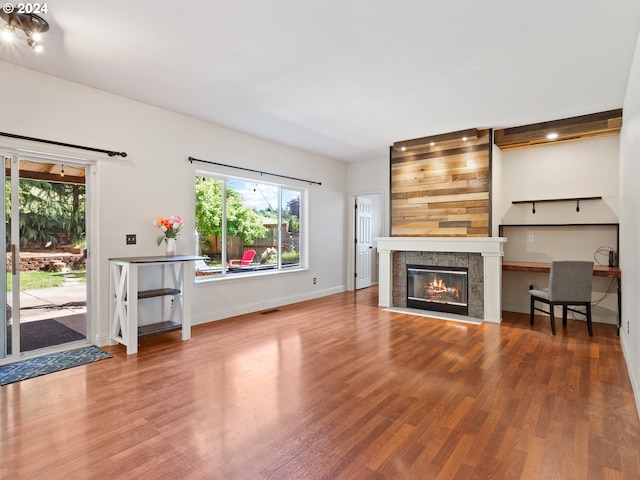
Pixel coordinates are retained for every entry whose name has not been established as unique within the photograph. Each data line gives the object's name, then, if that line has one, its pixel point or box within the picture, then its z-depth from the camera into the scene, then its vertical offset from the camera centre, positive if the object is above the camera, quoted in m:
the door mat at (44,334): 3.57 -1.07
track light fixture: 2.36 +1.50
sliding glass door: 3.27 -0.16
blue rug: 2.97 -1.18
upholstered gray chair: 4.13 -0.57
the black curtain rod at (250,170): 4.63 +1.04
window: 4.98 +0.19
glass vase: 4.14 -0.12
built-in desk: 4.20 -0.42
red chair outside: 5.34 -0.36
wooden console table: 3.55 -0.65
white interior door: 7.58 -0.13
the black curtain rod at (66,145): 3.17 +0.93
